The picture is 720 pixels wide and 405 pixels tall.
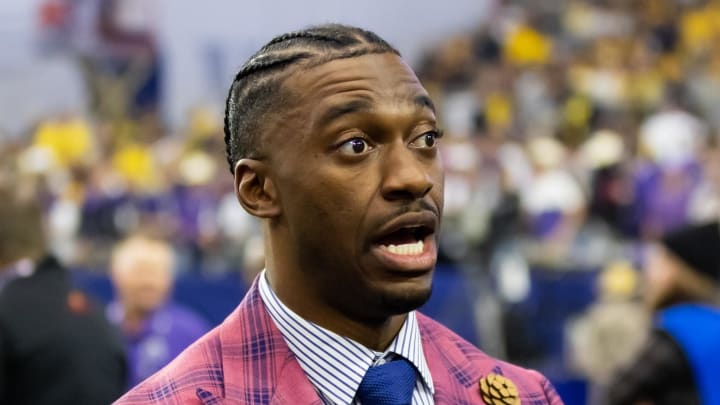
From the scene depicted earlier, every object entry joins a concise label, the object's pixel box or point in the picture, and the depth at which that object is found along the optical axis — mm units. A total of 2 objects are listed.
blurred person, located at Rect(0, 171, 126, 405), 8609
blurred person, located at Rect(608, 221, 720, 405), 9000
